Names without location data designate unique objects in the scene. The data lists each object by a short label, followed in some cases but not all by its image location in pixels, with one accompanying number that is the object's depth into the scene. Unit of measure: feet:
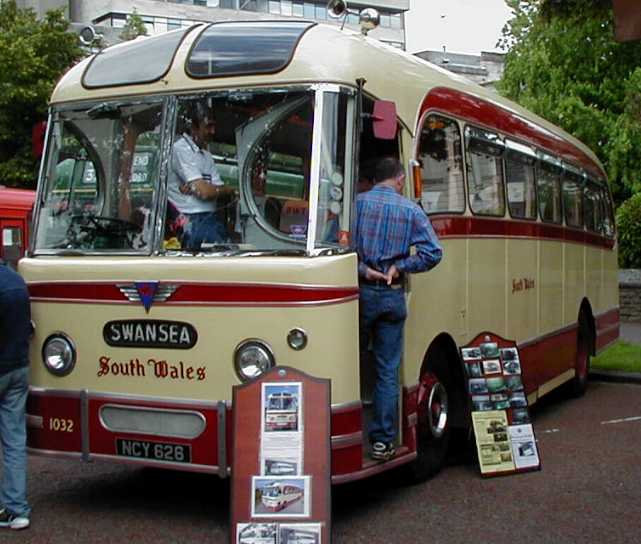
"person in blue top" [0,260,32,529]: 21.74
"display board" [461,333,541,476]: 27.40
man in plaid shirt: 22.81
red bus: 63.98
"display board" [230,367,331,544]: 19.95
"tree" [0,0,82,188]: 91.45
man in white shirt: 22.21
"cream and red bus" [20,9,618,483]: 21.13
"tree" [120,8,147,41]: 107.97
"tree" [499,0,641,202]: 82.53
